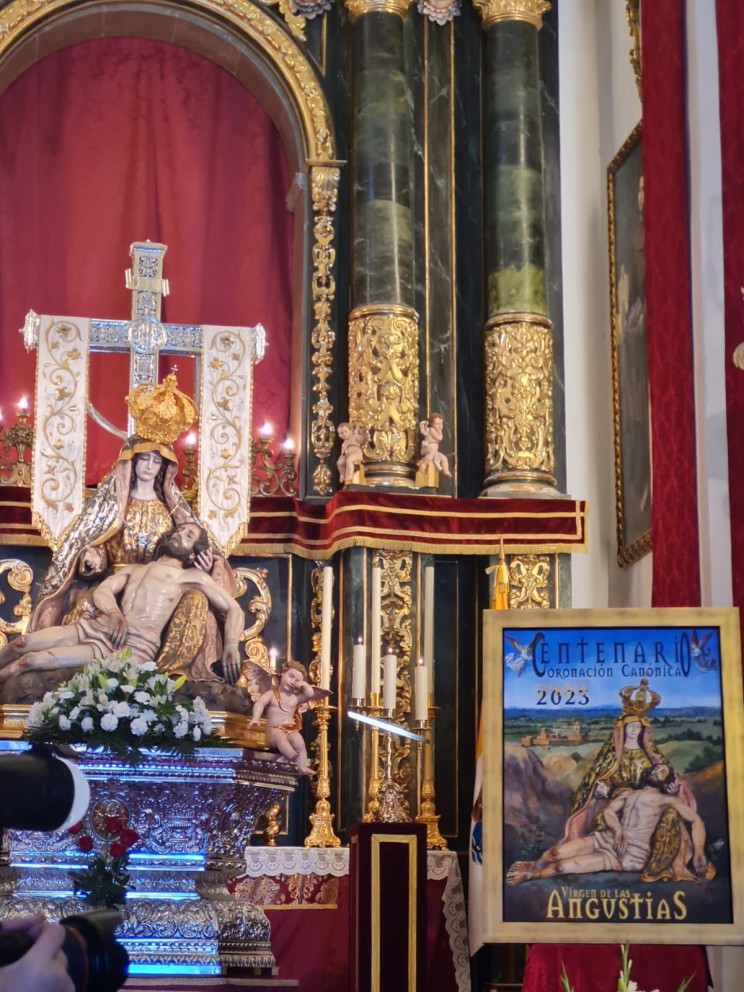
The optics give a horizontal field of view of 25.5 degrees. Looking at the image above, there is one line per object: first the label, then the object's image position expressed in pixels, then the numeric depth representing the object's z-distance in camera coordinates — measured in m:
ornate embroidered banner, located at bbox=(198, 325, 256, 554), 9.27
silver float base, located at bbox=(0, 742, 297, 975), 6.79
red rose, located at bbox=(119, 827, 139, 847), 5.83
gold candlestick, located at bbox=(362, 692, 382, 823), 8.64
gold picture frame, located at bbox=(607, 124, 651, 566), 9.55
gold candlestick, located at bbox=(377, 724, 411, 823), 8.34
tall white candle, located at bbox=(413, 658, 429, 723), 8.45
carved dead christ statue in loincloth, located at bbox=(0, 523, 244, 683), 7.65
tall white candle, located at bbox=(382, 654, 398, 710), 8.49
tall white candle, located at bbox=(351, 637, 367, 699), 8.59
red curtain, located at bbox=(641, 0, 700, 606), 7.66
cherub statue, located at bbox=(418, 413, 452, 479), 9.62
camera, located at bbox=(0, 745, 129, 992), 2.37
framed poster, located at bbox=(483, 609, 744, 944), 5.71
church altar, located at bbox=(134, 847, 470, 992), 8.27
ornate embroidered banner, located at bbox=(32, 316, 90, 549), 9.11
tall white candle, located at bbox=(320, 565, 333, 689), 8.62
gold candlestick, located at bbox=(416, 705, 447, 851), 8.91
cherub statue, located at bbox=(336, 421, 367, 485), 9.52
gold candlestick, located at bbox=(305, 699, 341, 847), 8.74
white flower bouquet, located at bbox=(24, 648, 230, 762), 6.89
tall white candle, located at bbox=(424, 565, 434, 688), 9.29
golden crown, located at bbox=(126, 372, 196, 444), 8.34
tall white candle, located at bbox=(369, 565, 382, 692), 9.00
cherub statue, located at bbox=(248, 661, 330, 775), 7.64
